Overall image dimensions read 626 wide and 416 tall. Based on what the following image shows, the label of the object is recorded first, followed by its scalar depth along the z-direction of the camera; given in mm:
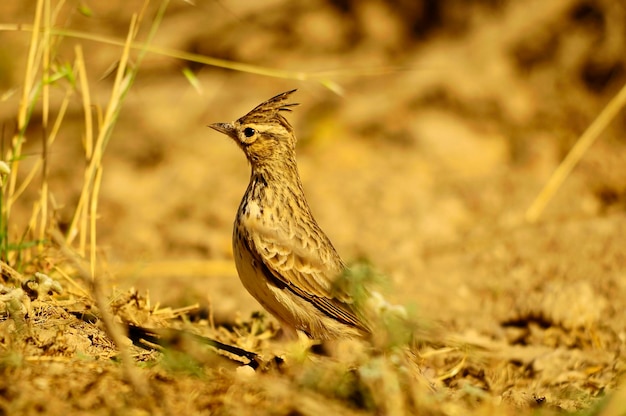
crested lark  8914
